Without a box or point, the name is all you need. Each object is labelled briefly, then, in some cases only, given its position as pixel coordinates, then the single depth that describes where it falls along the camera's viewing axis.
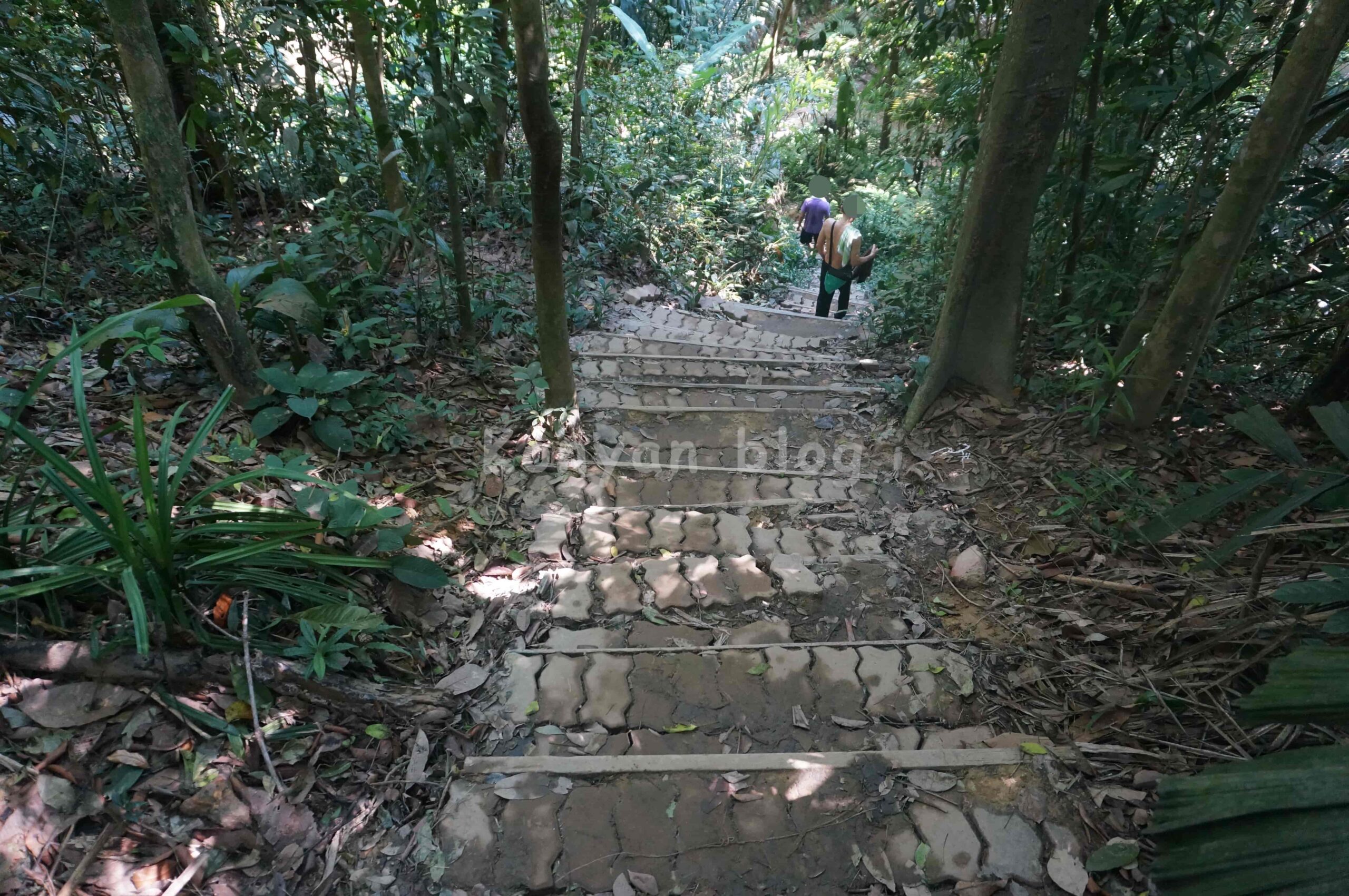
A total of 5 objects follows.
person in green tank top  7.23
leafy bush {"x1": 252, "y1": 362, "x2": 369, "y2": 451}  2.77
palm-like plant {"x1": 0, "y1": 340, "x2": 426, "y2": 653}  1.63
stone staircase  1.74
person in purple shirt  9.05
